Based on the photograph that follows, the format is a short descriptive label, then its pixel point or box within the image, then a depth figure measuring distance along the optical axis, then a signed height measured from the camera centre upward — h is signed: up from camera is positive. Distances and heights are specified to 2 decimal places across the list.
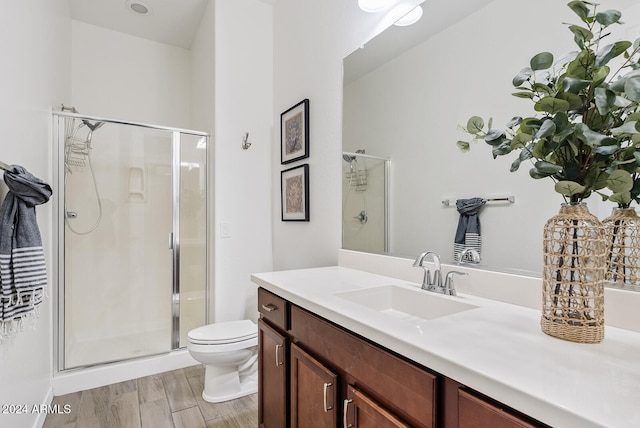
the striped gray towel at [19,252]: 1.26 -0.14
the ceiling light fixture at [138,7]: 2.68 +1.72
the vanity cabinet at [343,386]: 0.68 -0.46
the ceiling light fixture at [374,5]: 1.64 +1.05
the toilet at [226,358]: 2.00 -0.87
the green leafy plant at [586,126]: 0.70 +0.20
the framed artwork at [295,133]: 2.25 +0.60
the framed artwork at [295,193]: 2.27 +0.16
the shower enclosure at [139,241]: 2.55 -0.20
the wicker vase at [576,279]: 0.77 -0.15
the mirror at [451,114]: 1.10 +0.44
